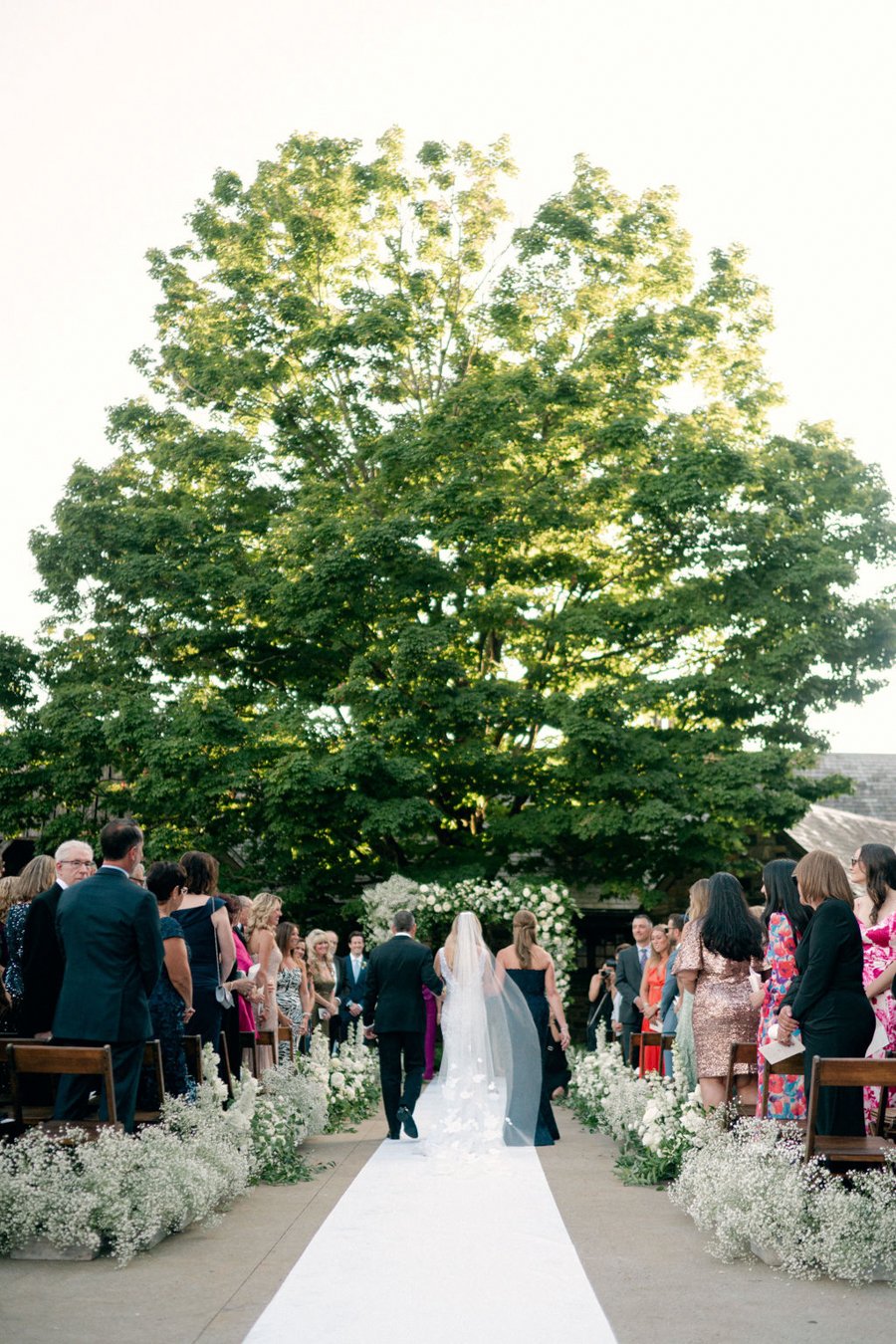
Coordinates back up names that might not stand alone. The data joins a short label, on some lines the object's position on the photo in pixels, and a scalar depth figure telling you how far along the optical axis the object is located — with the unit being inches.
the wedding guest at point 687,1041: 455.2
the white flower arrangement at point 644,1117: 416.5
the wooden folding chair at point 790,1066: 344.8
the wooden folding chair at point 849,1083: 288.2
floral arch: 922.1
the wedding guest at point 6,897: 378.9
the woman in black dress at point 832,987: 316.8
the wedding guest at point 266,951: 518.9
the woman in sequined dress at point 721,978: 404.8
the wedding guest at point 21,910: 369.1
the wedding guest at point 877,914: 334.0
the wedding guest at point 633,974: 651.5
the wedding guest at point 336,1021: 768.7
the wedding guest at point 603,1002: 796.5
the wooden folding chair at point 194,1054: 398.3
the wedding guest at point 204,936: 429.4
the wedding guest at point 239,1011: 482.9
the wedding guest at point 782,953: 364.8
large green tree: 970.7
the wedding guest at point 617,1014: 685.4
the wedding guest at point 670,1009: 524.1
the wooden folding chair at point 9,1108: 324.2
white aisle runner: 242.8
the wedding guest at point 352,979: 790.5
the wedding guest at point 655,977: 588.7
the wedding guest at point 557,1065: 636.1
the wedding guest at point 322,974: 678.5
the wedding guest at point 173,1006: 384.5
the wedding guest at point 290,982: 570.6
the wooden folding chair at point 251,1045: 499.8
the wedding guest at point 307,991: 615.2
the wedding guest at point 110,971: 325.7
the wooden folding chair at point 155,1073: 345.5
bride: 530.9
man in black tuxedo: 527.2
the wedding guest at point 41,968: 348.8
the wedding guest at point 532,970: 550.9
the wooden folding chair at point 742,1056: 391.5
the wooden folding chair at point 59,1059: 299.0
